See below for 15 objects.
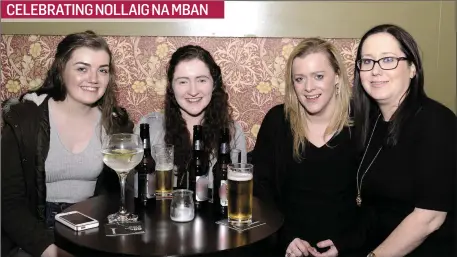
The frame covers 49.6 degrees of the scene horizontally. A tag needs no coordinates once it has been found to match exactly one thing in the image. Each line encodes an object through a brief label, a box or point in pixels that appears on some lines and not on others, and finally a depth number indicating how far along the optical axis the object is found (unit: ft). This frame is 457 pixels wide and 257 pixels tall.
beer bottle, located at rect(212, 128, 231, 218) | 5.33
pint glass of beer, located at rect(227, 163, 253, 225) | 4.83
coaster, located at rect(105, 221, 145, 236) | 4.62
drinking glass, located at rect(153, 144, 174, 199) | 5.66
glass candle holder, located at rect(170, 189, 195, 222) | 4.92
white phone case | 4.73
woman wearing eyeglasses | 5.58
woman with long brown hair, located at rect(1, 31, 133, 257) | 6.40
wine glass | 5.02
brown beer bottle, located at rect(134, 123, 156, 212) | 5.52
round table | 4.25
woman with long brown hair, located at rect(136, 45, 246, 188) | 7.06
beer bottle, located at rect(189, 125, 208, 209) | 5.50
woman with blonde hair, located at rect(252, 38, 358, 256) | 6.36
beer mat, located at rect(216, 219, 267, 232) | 4.77
